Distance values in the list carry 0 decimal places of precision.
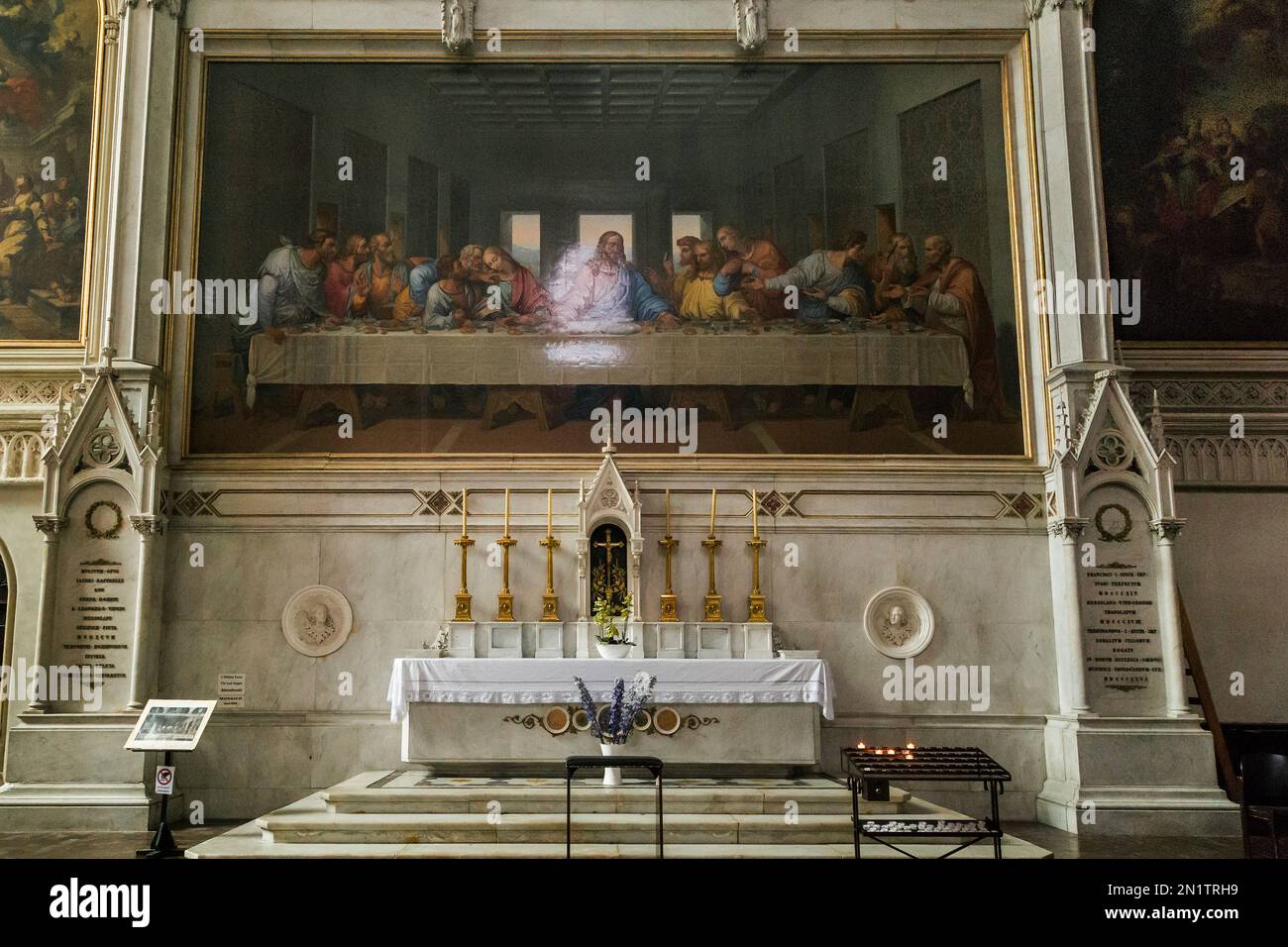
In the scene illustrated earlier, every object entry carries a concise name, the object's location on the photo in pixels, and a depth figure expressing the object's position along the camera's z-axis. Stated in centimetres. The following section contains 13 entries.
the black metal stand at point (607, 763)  759
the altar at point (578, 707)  1078
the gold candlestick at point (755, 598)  1203
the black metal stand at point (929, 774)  756
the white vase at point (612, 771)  1016
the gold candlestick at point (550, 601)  1208
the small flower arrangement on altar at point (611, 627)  1137
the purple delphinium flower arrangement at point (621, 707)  998
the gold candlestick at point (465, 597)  1196
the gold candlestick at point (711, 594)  1212
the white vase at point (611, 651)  1135
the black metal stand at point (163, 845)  929
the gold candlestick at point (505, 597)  1196
